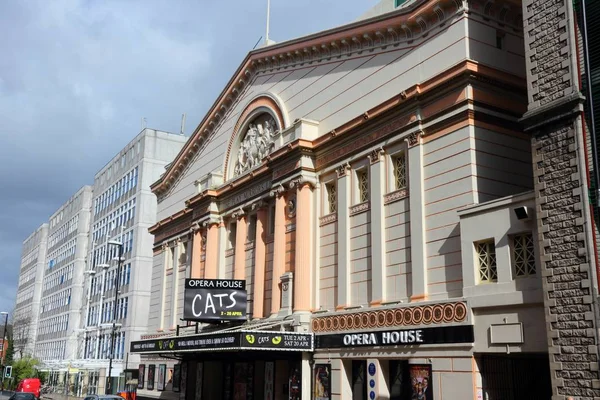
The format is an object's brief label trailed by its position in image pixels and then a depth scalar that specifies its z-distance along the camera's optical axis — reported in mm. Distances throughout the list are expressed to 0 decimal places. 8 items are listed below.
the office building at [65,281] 80250
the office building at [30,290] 97875
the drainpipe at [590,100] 14867
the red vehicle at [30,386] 53319
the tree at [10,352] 93338
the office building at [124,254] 60219
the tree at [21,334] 92188
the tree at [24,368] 78344
